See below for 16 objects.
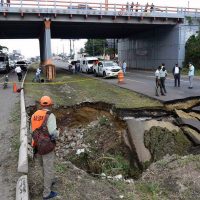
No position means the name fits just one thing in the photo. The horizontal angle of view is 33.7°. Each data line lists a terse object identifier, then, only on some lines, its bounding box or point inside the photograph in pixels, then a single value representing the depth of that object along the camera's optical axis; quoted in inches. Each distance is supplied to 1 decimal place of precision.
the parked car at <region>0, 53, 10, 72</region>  1863.9
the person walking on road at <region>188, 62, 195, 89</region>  851.4
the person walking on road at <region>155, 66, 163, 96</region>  718.1
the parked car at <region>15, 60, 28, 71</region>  2295.0
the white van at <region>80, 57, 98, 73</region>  1718.9
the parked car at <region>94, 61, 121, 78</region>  1346.0
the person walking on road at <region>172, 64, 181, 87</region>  879.7
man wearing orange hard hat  221.5
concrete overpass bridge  1397.6
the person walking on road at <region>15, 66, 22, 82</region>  1180.5
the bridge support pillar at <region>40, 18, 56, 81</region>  1330.0
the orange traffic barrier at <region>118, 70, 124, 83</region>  1085.1
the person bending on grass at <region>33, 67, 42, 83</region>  1212.8
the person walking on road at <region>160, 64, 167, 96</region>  718.5
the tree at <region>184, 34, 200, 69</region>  1568.7
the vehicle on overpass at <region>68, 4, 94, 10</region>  1469.4
